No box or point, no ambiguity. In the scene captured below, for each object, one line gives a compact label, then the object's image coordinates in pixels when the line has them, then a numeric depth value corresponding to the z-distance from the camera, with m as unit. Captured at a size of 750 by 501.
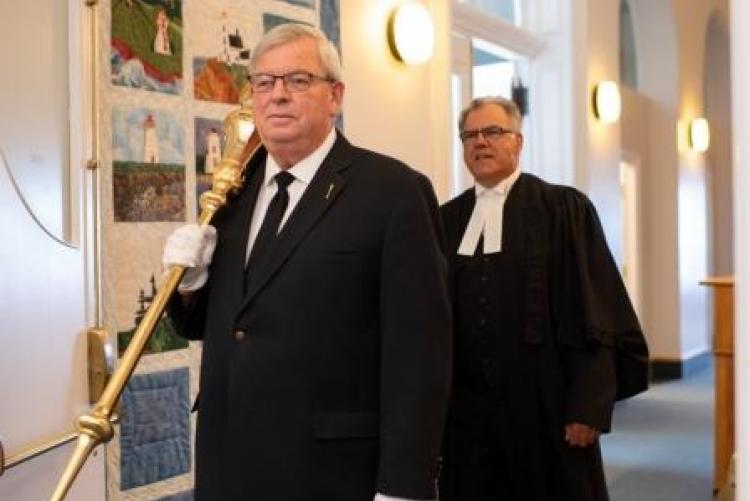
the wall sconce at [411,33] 3.79
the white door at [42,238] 1.85
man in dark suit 1.58
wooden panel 4.46
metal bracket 2.07
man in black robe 2.51
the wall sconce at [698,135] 8.56
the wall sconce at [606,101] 6.06
